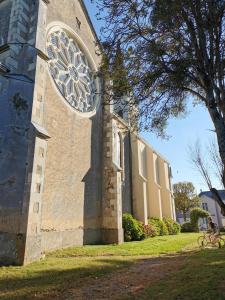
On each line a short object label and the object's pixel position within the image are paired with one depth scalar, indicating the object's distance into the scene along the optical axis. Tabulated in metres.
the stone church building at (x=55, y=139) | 8.51
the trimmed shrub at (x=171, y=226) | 23.12
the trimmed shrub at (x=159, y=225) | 20.38
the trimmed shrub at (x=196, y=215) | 27.75
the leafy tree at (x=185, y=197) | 44.59
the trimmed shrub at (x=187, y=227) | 28.02
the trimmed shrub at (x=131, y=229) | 15.62
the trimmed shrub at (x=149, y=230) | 18.01
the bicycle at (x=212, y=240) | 12.35
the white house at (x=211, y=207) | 49.53
